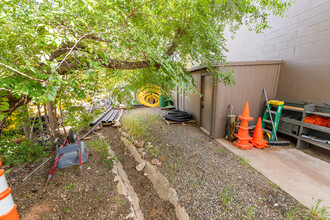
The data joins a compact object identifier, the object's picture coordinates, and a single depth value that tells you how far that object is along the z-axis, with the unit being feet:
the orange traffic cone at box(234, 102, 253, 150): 11.81
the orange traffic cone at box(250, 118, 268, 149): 11.86
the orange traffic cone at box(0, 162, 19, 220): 3.01
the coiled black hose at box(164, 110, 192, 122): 18.59
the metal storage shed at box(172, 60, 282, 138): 13.15
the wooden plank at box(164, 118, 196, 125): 18.48
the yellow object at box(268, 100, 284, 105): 12.04
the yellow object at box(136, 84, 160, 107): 33.40
